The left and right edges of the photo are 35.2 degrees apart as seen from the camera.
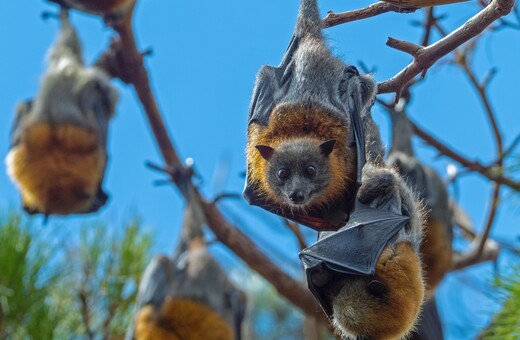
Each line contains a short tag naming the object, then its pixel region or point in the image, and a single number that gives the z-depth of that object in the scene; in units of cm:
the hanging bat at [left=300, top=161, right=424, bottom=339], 447
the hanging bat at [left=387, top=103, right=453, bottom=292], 872
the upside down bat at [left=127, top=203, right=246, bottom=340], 935
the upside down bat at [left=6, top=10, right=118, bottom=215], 1090
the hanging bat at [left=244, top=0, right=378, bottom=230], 405
